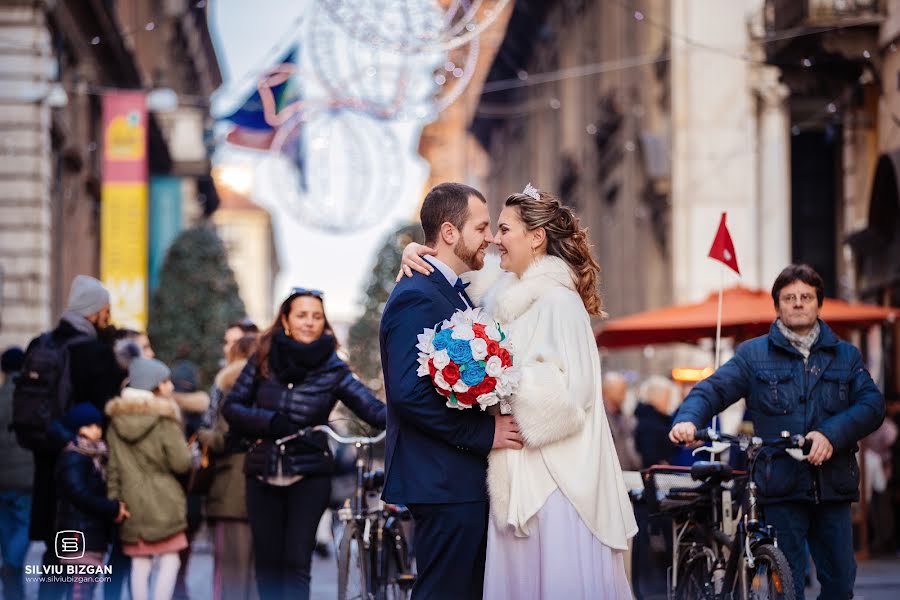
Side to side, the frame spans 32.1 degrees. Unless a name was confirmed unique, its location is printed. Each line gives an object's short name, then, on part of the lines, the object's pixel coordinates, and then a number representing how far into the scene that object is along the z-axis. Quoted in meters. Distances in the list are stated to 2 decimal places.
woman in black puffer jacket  8.68
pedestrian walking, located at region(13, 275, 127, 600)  9.83
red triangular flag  10.95
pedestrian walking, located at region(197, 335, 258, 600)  10.14
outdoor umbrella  14.39
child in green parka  9.74
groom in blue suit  5.78
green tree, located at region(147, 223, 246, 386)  28.22
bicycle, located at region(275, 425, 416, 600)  9.12
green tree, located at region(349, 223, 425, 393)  18.47
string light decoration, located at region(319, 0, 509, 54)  16.34
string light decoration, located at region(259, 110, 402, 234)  20.17
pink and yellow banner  24.80
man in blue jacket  7.67
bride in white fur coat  5.75
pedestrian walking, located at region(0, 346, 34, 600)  10.50
